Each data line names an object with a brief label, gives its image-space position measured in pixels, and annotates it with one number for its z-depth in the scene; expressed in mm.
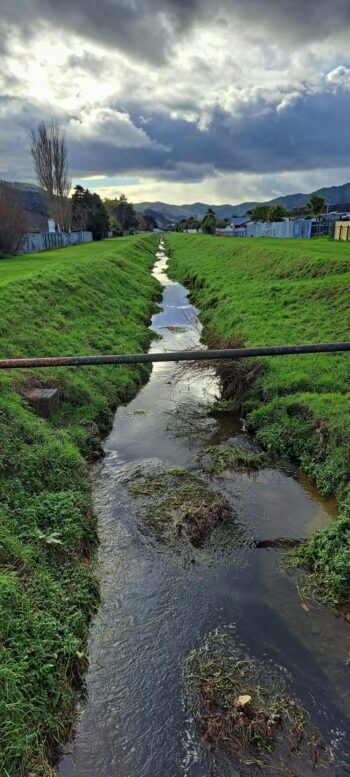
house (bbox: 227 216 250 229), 163250
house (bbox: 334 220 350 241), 50281
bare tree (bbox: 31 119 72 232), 72312
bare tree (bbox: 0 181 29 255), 40062
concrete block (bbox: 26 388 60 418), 9809
